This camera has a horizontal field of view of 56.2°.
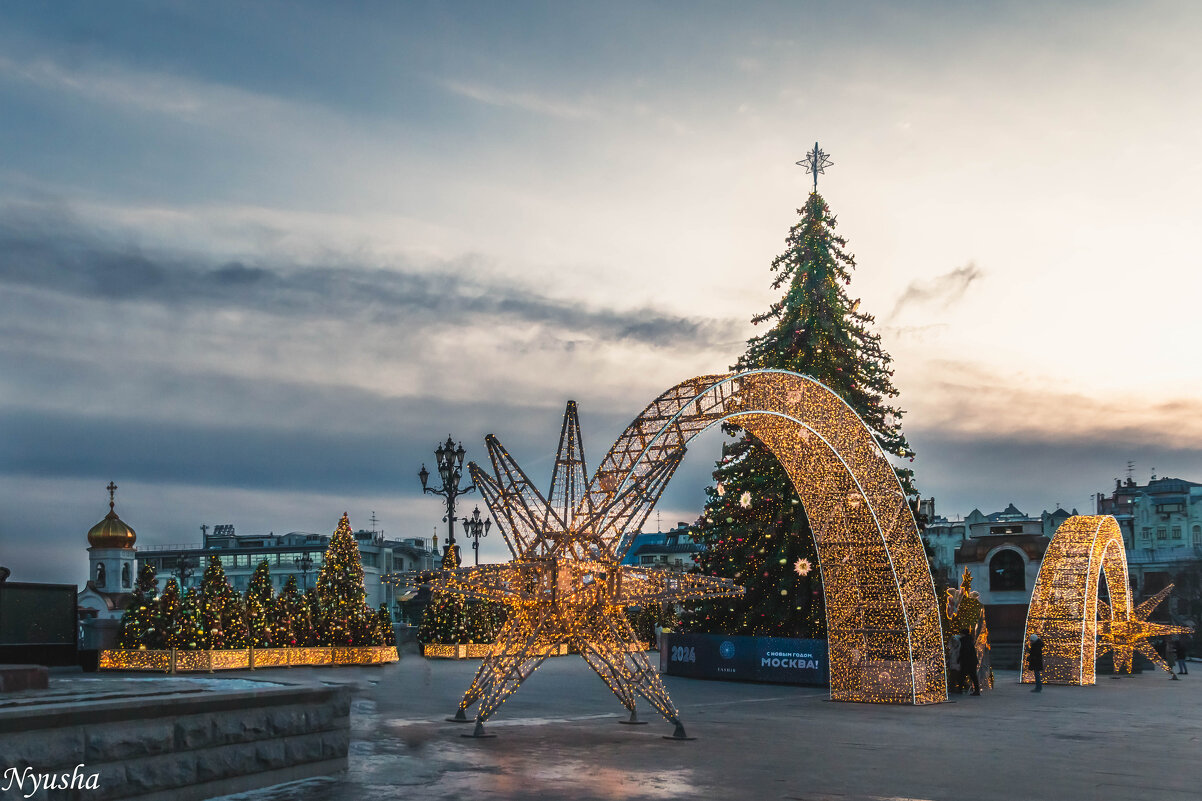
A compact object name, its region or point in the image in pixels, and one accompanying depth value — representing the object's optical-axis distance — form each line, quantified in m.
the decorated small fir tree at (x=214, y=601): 32.16
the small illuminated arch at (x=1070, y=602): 31.33
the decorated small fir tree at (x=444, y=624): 41.81
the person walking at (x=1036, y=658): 27.58
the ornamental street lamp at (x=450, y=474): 28.45
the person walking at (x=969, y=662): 25.88
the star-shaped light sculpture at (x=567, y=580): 16.03
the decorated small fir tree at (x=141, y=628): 31.19
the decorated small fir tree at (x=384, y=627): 38.16
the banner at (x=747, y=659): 28.52
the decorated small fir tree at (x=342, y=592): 36.59
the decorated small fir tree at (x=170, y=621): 31.36
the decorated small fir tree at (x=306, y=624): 35.69
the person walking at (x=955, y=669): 26.30
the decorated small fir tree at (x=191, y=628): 31.52
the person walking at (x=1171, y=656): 35.25
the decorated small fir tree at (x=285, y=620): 34.88
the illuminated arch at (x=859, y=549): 21.09
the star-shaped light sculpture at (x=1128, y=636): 36.50
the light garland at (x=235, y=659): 30.56
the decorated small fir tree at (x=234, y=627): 32.84
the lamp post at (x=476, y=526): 42.72
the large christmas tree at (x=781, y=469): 32.91
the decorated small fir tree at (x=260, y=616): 34.09
